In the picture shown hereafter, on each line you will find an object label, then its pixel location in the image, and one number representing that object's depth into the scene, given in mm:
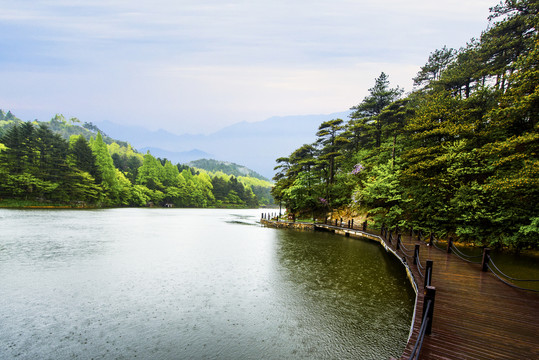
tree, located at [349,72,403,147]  33781
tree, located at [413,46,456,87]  33566
